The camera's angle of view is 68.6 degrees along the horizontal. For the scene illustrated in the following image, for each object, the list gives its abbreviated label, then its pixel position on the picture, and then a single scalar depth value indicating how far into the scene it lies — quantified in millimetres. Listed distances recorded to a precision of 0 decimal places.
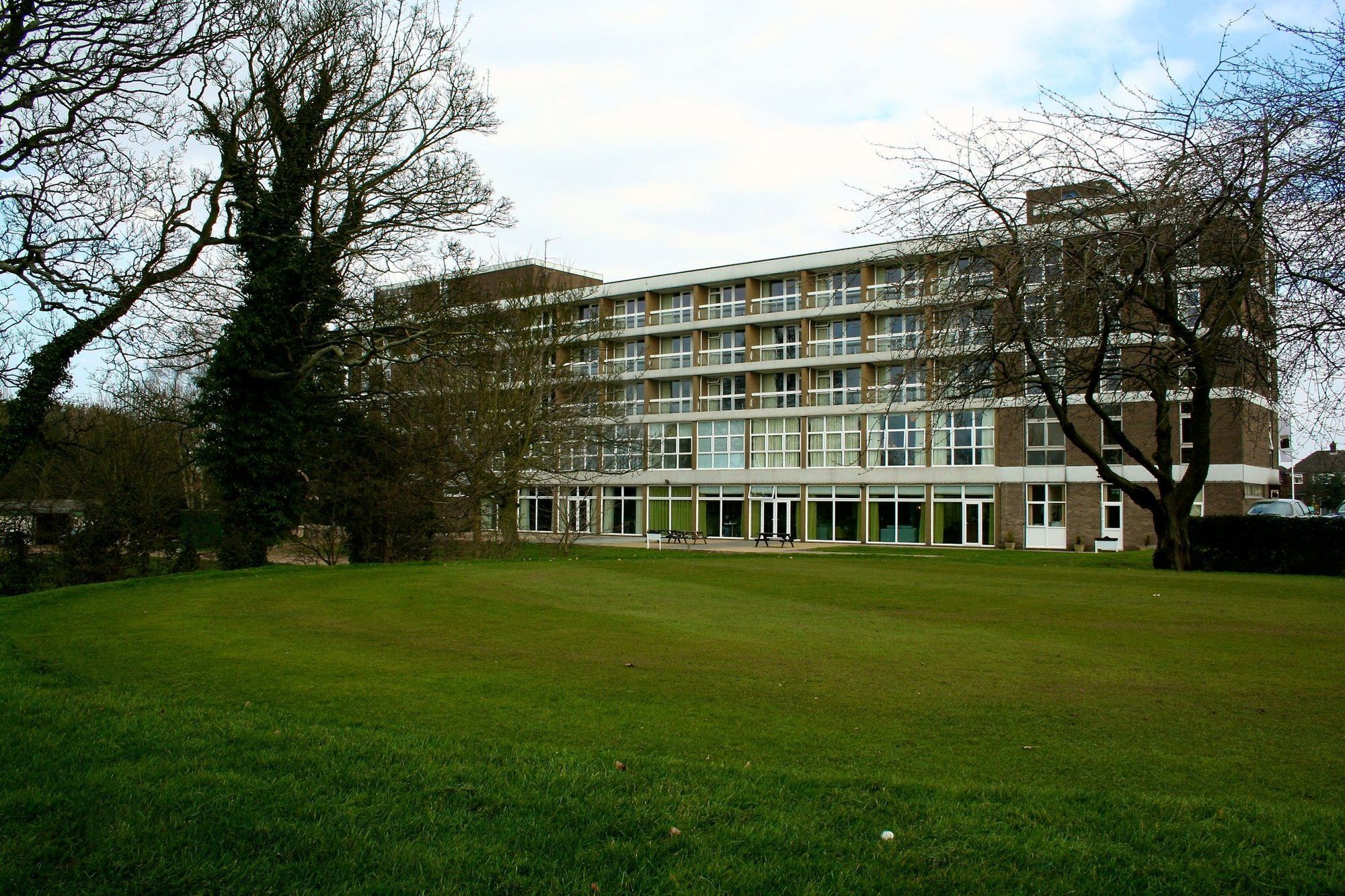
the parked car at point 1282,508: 37156
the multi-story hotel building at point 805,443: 48625
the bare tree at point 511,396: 28031
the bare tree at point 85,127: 16094
